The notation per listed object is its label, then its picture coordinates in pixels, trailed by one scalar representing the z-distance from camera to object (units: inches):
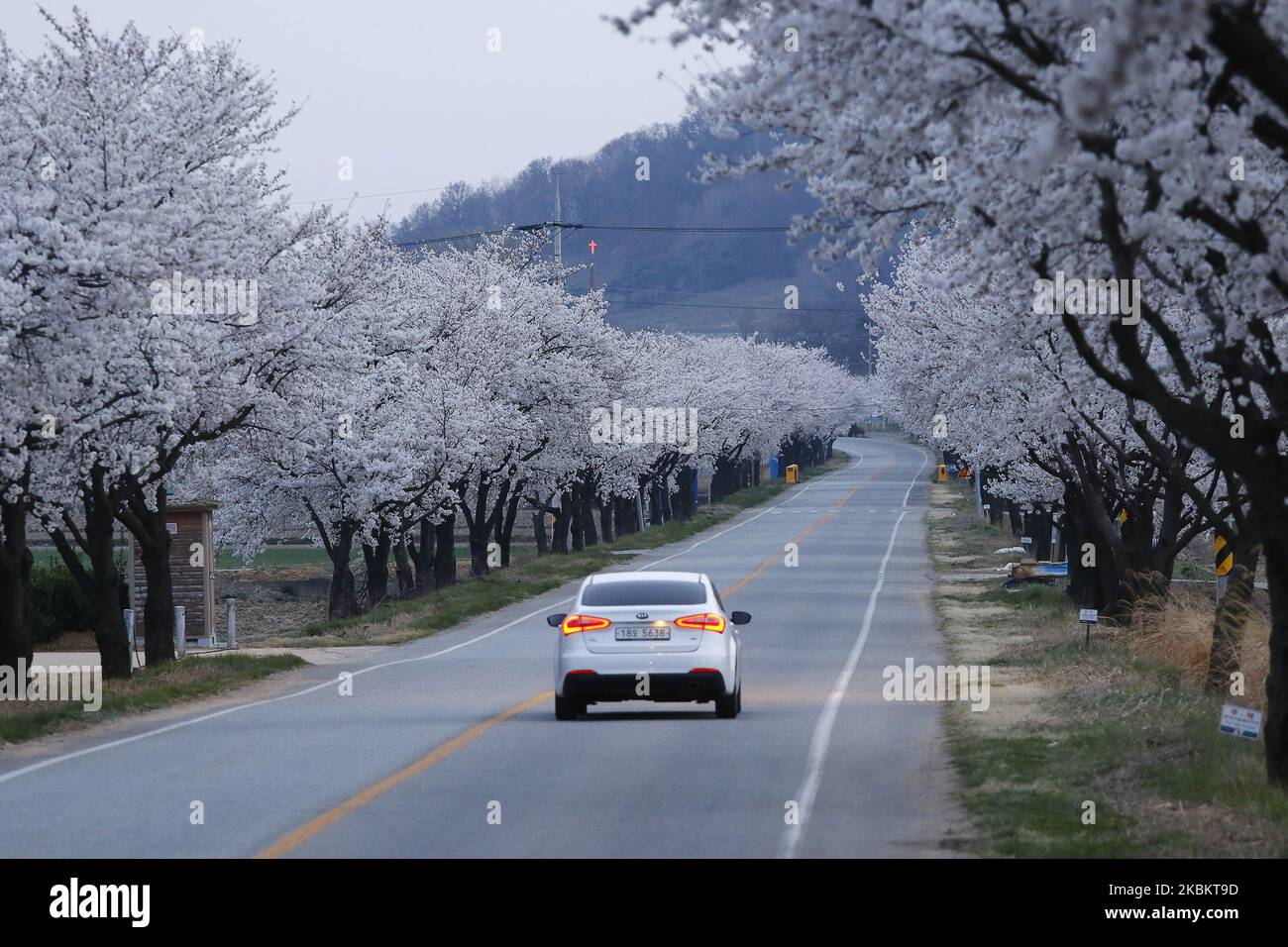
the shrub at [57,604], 1786.4
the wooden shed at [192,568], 1514.5
